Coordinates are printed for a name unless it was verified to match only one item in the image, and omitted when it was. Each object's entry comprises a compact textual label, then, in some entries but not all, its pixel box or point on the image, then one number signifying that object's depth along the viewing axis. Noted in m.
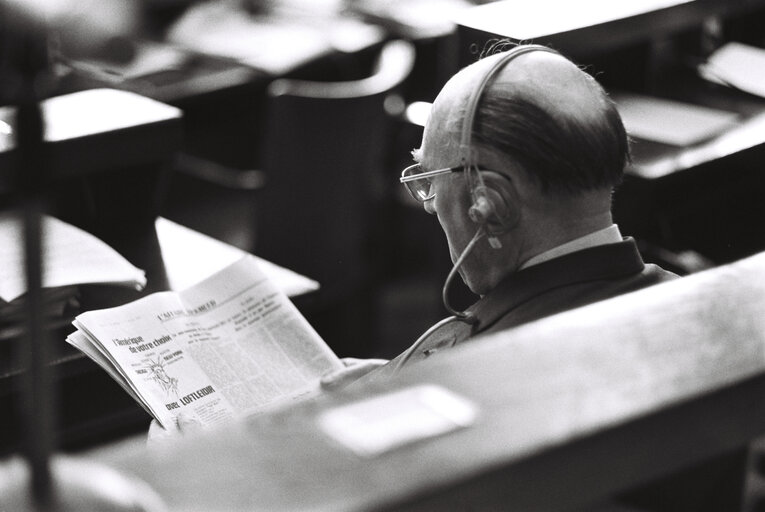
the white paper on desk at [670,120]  5.38
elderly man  2.71
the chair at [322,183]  5.53
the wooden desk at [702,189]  4.31
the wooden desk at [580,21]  4.16
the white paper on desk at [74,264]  3.81
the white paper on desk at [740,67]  5.66
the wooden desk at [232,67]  7.00
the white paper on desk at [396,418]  1.42
